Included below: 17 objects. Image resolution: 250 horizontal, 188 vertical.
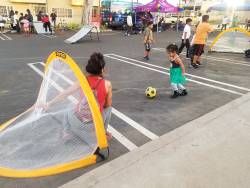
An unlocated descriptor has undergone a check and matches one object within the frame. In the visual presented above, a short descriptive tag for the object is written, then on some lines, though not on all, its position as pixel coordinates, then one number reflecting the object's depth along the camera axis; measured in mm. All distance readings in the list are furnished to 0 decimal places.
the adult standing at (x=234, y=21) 20589
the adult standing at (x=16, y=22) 15527
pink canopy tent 19394
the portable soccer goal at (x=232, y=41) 9399
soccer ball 4720
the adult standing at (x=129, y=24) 16578
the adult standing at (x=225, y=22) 22913
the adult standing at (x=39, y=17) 16845
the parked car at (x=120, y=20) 20080
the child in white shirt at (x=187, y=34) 7987
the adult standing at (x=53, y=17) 18292
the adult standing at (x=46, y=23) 15594
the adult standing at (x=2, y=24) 16076
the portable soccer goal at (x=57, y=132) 2588
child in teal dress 4544
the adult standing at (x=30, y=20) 15580
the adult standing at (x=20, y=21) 15714
